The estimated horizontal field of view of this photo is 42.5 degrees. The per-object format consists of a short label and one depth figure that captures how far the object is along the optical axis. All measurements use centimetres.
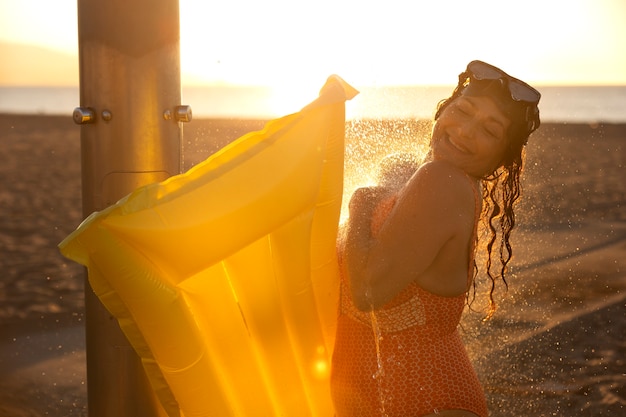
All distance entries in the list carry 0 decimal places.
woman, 217
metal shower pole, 254
